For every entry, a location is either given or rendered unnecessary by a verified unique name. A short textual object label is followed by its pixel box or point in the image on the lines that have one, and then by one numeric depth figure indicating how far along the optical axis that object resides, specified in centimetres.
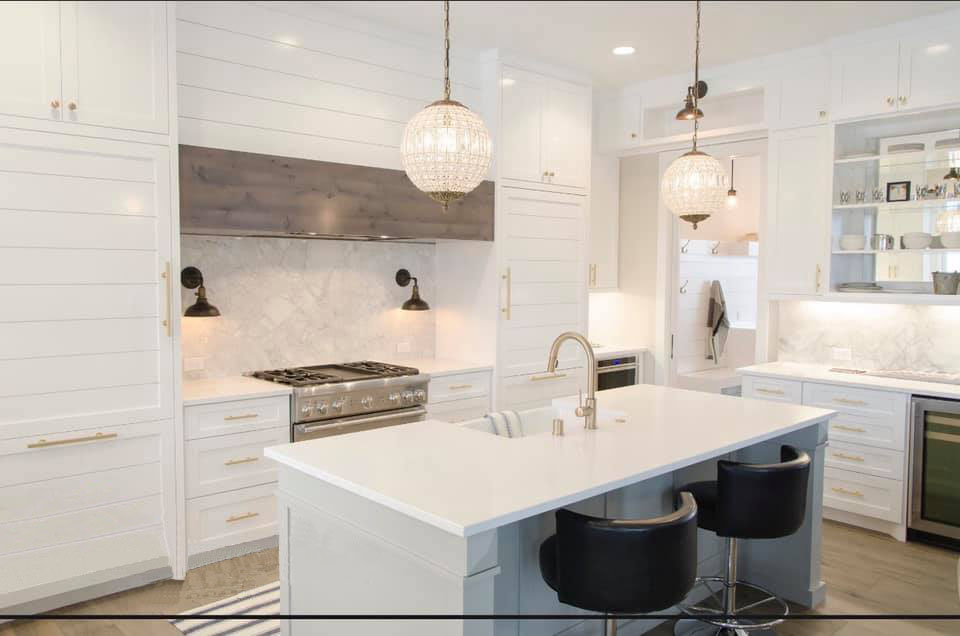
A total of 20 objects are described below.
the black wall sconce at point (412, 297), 439
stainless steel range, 351
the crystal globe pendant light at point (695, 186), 287
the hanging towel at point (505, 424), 266
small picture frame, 402
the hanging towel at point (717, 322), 507
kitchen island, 168
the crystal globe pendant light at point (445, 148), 221
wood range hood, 316
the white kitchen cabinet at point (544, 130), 436
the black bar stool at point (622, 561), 185
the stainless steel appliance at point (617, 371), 507
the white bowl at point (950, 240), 385
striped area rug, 228
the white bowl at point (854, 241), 418
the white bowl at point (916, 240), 398
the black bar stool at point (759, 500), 240
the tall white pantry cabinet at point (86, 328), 266
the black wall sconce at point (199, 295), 351
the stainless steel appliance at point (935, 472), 356
